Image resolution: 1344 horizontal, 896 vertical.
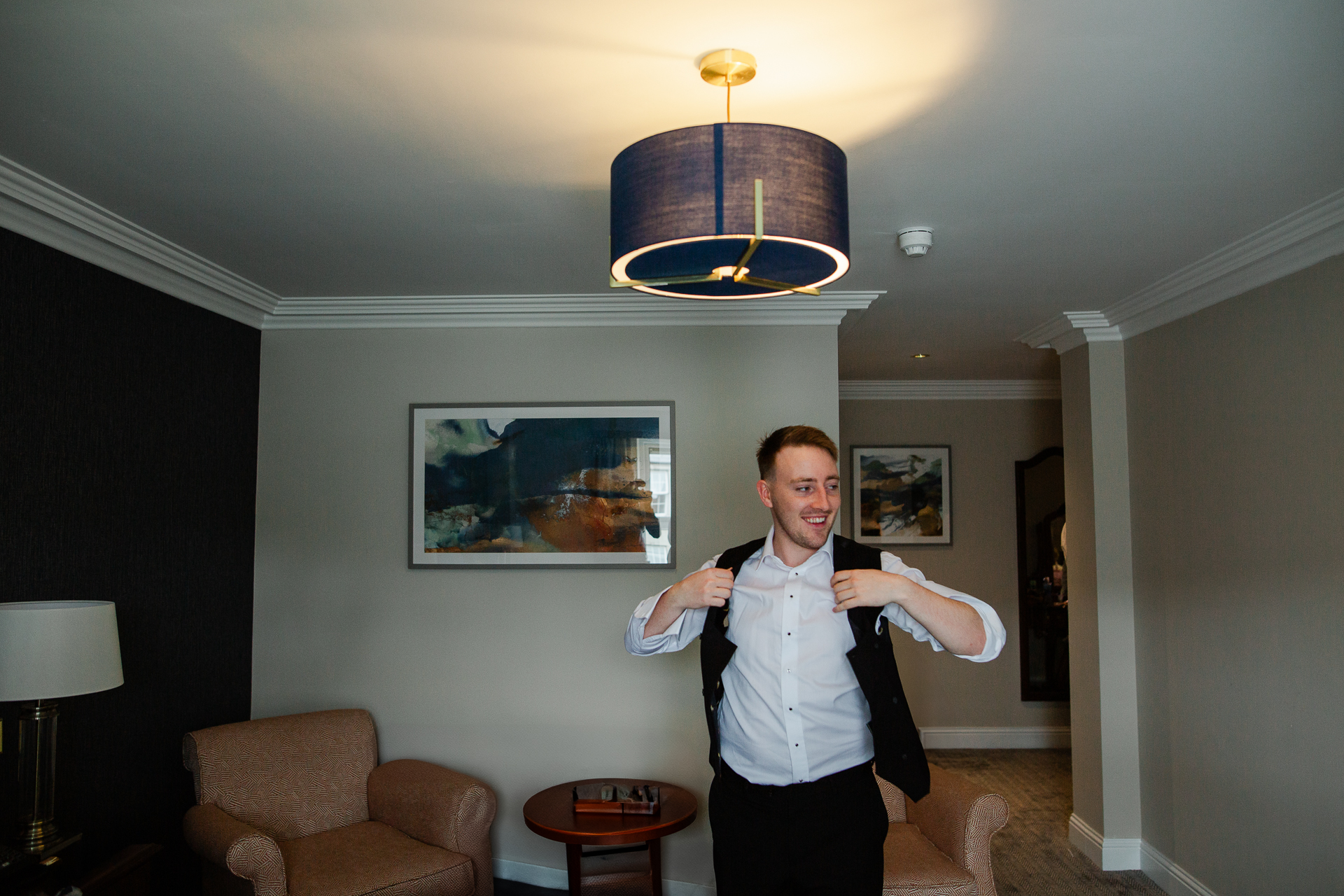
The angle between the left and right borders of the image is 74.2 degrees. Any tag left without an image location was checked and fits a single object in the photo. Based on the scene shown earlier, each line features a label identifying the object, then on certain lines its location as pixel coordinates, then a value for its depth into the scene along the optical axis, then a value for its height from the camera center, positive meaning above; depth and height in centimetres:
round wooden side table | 312 -114
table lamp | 239 -45
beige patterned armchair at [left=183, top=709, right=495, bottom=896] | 293 -112
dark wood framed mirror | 646 -57
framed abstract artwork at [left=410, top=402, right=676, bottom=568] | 396 +10
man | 201 -44
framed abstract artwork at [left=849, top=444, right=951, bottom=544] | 655 +11
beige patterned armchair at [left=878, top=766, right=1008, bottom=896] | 296 -121
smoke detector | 300 +91
